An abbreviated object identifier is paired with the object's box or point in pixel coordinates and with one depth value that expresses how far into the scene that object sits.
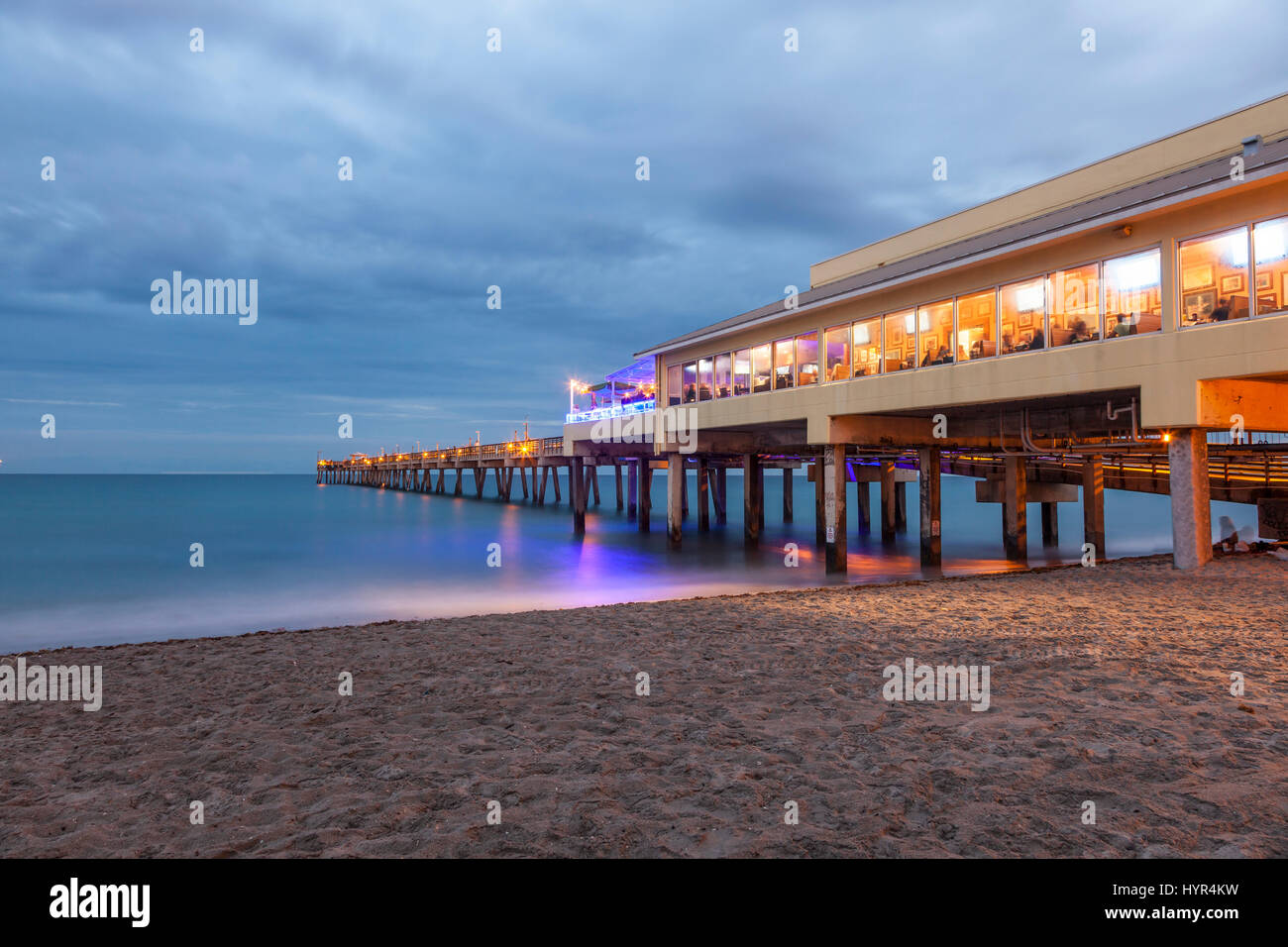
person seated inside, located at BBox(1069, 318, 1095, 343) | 15.11
